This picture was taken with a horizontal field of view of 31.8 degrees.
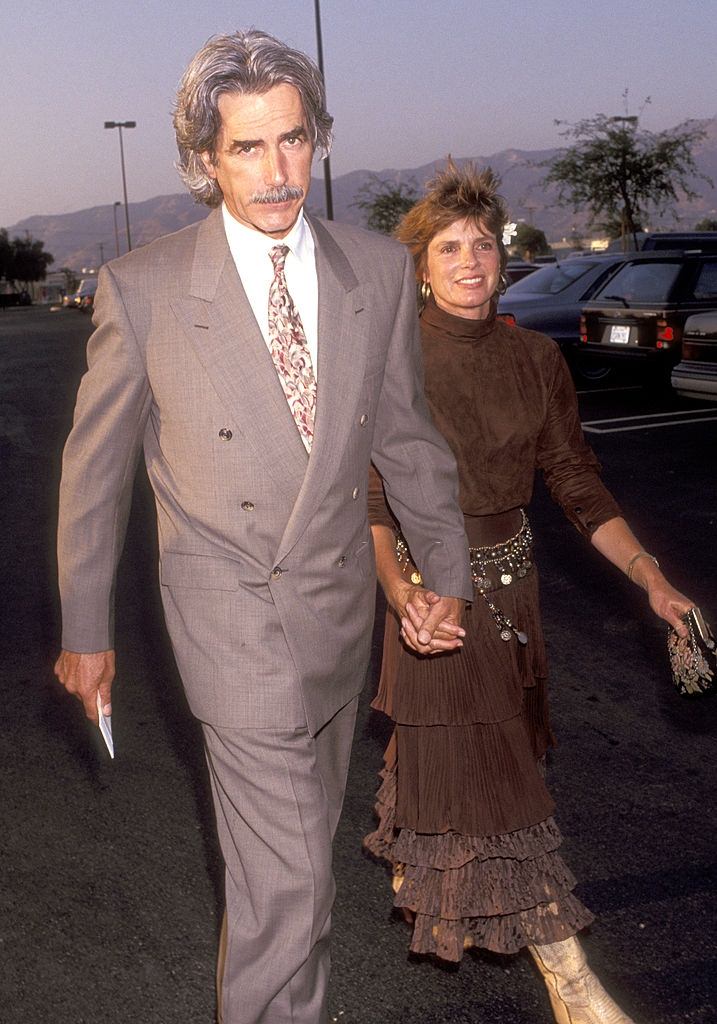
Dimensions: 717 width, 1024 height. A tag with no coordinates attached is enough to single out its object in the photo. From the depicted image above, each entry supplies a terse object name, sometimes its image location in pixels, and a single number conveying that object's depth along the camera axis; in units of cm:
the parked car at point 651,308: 1520
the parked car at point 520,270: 3003
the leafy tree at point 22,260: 12794
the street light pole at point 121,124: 9212
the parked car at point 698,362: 1226
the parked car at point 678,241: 1950
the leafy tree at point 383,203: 5190
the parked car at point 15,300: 9542
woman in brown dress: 310
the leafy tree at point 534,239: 8903
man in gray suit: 250
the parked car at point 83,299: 6179
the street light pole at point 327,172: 3554
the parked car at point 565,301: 1680
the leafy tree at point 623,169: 4038
